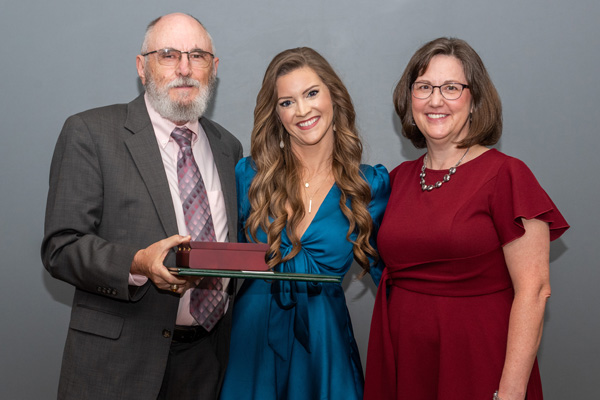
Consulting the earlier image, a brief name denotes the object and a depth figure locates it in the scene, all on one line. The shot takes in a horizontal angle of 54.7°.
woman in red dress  1.86
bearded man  1.99
